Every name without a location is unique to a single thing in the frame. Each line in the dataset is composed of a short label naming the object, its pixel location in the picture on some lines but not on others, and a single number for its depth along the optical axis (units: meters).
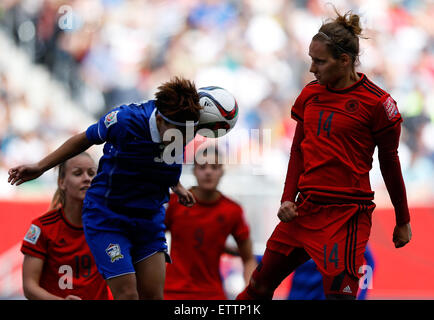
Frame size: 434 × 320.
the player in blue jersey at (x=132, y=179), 7.01
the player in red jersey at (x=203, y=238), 9.98
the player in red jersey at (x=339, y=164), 6.46
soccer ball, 7.13
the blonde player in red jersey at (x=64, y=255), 8.11
